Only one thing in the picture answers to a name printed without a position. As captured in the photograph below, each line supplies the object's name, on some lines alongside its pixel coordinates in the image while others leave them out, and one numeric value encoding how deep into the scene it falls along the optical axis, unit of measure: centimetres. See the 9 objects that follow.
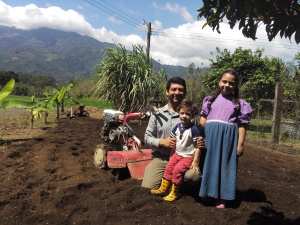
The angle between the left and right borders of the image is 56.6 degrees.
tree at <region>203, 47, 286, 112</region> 1312
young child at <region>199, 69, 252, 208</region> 272
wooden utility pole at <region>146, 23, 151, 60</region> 1542
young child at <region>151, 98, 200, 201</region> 275
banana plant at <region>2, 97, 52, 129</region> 631
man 299
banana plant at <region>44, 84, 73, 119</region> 975
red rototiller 346
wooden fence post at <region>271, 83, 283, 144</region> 653
